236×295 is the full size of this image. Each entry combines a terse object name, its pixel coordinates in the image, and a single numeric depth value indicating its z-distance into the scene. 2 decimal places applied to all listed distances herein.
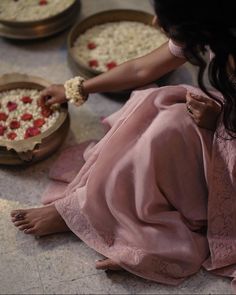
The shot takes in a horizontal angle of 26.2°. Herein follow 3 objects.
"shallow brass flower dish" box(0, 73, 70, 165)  1.62
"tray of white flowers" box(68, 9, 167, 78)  2.12
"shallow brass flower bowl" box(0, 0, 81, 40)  2.15
